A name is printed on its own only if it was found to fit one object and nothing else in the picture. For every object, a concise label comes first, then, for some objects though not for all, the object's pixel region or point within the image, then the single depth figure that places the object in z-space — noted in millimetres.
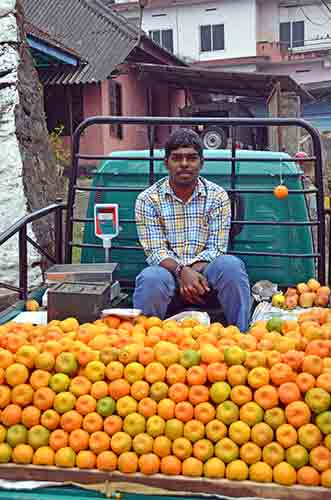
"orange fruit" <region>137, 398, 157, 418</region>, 2332
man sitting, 3531
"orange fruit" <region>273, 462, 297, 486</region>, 2154
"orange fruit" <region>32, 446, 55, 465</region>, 2281
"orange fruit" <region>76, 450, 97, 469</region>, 2266
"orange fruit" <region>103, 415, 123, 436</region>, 2318
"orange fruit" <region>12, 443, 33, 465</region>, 2297
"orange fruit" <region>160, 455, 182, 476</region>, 2221
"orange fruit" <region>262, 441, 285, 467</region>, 2193
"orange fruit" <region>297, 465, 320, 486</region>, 2145
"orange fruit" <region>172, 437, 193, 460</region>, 2236
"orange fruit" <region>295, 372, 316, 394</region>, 2297
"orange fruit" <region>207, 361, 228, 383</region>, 2358
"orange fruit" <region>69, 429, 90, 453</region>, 2299
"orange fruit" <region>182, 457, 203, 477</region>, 2207
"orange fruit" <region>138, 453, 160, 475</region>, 2221
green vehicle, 3992
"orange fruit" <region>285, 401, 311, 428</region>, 2229
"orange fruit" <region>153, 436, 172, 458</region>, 2252
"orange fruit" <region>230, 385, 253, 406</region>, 2307
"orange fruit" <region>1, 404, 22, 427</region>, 2359
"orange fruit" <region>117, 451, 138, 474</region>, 2232
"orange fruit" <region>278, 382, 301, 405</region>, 2283
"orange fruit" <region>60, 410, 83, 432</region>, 2334
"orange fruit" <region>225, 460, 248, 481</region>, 2181
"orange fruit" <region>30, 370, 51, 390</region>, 2410
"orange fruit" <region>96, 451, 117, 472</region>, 2248
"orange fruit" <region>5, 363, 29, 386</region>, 2418
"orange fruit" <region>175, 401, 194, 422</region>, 2310
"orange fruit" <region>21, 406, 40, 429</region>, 2354
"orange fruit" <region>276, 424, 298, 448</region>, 2211
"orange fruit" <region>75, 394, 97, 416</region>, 2355
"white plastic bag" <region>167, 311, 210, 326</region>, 3455
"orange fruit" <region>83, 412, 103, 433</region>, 2330
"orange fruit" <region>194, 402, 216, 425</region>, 2301
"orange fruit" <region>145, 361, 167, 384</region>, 2404
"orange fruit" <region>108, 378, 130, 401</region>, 2373
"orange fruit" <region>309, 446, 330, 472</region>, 2148
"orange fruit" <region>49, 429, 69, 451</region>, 2311
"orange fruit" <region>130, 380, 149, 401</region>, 2373
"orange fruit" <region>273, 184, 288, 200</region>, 3932
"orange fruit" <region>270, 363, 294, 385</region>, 2332
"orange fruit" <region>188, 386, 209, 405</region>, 2342
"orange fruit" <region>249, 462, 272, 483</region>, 2168
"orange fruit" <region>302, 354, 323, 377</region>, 2342
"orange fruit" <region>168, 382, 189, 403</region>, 2350
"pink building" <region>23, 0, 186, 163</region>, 17203
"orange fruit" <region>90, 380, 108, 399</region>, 2381
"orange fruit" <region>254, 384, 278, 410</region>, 2291
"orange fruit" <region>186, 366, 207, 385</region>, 2365
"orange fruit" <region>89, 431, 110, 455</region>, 2277
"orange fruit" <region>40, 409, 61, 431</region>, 2350
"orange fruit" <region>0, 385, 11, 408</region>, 2387
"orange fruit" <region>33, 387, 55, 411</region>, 2367
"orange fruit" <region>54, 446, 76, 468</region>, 2262
